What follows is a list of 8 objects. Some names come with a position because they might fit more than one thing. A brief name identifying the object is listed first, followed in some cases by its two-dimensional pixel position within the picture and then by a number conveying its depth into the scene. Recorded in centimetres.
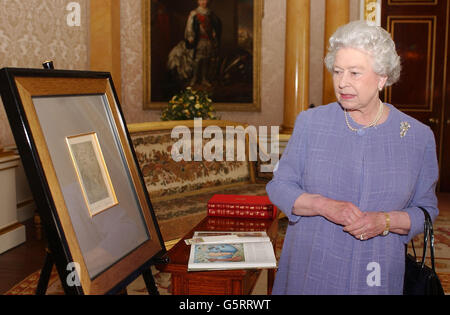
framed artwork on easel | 133
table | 180
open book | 182
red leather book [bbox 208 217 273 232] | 253
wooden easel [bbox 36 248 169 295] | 159
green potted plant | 629
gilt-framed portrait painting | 848
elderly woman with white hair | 176
